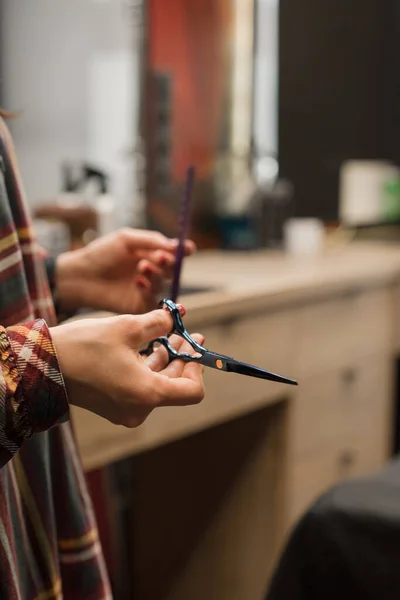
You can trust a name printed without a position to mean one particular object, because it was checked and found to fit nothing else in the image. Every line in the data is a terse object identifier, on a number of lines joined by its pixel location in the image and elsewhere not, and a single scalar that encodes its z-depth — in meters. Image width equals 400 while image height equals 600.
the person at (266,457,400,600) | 0.99
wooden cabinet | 1.62
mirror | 2.05
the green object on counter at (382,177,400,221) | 2.94
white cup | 2.36
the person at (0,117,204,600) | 0.57
